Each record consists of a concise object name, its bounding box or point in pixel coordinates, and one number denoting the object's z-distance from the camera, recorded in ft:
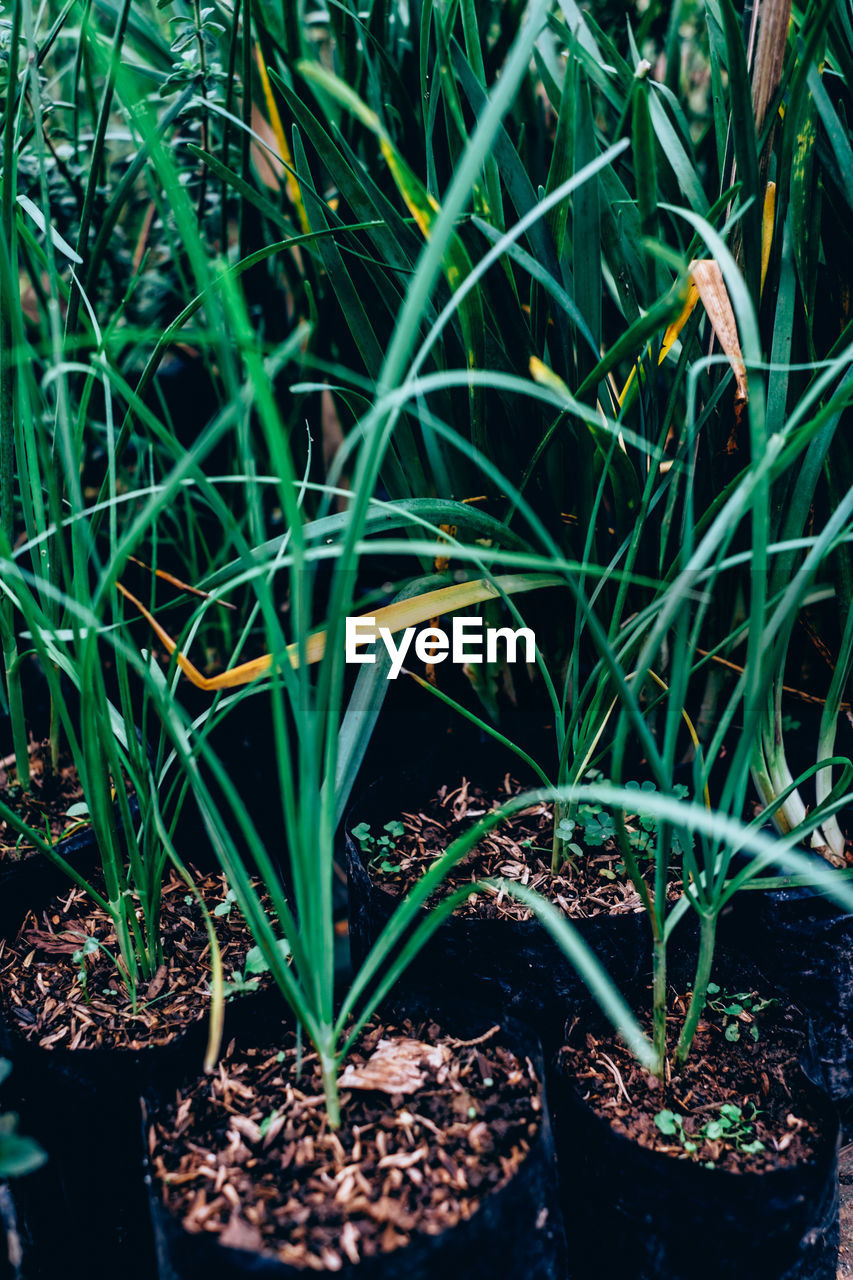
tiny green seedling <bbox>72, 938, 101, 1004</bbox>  2.04
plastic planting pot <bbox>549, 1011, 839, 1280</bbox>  1.63
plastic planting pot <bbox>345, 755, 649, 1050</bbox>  2.06
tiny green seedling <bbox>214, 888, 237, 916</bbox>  2.08
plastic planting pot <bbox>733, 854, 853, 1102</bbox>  2.14
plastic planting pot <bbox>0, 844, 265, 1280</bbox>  1.85
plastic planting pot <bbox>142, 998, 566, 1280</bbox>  1.36
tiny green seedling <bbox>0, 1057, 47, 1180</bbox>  1.32
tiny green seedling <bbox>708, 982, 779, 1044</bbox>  1.94
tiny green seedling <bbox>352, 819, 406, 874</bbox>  2.31
